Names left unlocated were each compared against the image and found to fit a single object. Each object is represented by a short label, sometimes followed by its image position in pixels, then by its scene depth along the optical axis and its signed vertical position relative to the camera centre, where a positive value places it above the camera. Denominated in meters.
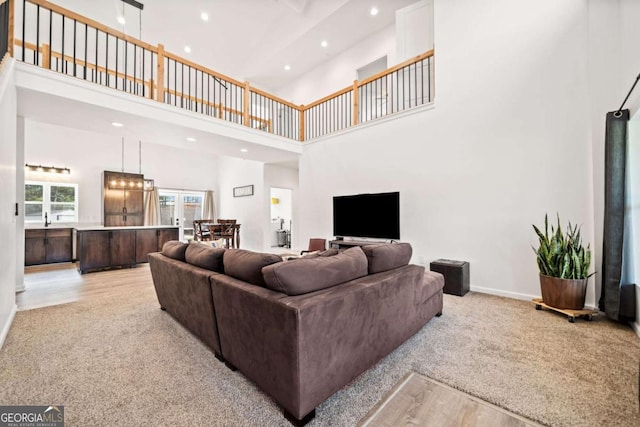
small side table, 3.45 -0.81
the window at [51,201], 6.19 +0.30
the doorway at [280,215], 9.27 -0.05
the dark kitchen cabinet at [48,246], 5.74 -0.73
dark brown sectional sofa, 1.33 -0.61
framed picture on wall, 7.93 +0.74
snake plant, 2.69 -0.44
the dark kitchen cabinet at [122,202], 7.05 +0.35
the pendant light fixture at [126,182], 7.07 +0.89
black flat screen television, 4.48 -0.02
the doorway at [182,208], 8.54 +0.21
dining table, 7.20 -0.53
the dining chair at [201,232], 7.31 -0.51
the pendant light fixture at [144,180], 7.76 +1.03
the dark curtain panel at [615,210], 2.50 +0.05
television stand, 4.68 -0.52
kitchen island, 5.04 -0.65
